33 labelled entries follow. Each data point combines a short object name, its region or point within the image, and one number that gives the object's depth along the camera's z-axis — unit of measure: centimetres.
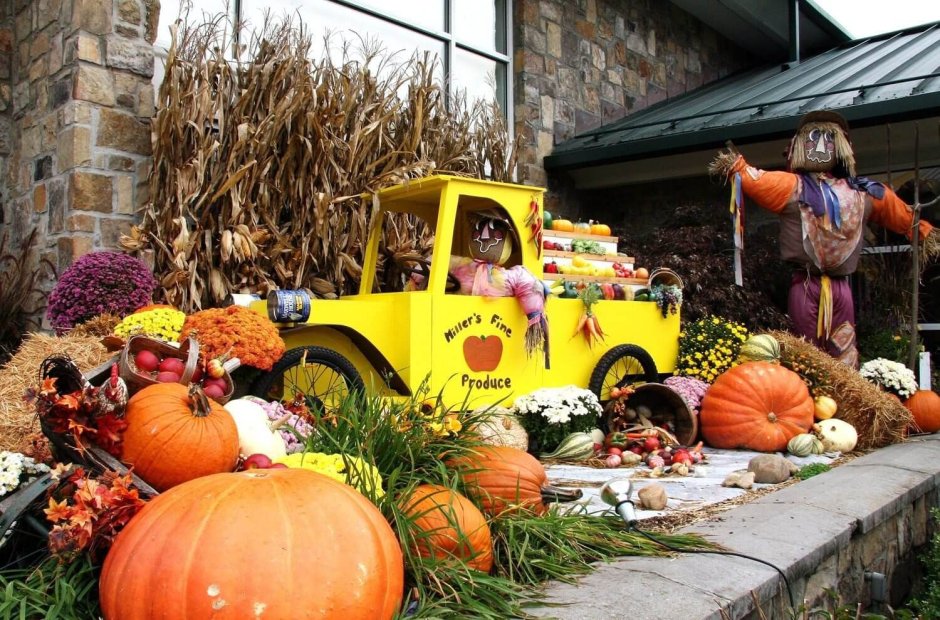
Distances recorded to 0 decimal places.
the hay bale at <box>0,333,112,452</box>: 312
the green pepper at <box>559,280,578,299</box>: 549
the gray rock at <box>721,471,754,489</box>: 404
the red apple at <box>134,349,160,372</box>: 305
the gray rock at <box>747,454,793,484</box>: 421
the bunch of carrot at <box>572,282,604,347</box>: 531
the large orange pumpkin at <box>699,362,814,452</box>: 517
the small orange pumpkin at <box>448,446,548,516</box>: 291
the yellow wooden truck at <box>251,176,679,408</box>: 418
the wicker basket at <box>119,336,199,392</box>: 289
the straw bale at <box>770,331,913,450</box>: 540
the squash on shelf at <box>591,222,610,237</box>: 684
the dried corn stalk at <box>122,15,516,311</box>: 517
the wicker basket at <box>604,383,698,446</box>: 525
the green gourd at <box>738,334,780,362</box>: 581
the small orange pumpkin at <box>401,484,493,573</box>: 241
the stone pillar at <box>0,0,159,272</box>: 514
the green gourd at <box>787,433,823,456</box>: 498
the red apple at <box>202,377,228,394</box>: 315
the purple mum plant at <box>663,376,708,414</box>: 550
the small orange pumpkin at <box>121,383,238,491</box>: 243
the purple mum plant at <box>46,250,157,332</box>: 453
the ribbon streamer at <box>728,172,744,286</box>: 652
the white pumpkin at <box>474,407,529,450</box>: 429
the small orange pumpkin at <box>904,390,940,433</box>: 600
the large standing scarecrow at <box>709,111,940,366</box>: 655
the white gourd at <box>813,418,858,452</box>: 520
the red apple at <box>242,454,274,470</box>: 264
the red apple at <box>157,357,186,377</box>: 305
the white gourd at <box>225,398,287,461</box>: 290
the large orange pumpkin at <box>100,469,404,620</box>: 180
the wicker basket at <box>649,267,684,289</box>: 615
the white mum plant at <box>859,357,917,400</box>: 611
